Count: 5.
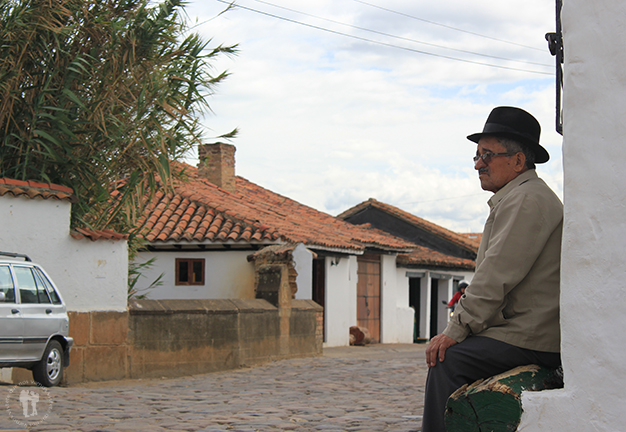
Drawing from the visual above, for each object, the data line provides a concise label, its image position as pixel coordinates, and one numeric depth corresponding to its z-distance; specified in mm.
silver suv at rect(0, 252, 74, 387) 8414
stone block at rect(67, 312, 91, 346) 10273
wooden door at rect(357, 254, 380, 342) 23500
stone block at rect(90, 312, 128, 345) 10528
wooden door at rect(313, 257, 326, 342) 21016
